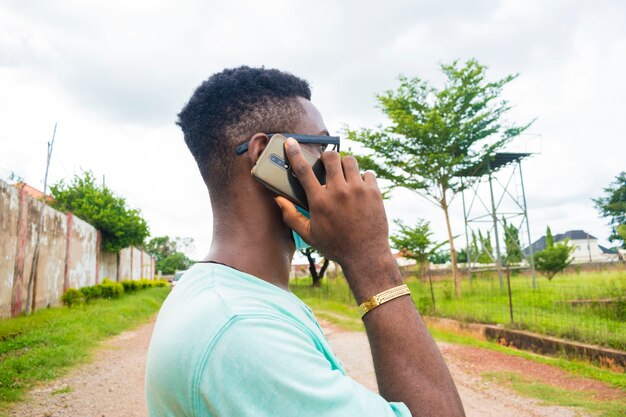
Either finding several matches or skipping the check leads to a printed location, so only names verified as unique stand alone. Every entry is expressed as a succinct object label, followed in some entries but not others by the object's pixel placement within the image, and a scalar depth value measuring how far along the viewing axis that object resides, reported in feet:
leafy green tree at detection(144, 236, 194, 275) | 256.93
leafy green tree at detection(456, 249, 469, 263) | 173.41
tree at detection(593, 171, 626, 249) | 127.79
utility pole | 40.88
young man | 2.78
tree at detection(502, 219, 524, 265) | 64.39
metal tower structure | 60.13
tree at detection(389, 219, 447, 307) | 57.00
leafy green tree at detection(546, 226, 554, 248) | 104.76
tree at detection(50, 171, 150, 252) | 74.64
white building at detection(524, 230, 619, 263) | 247.62
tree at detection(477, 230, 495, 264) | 66.48
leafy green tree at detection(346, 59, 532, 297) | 56.29
